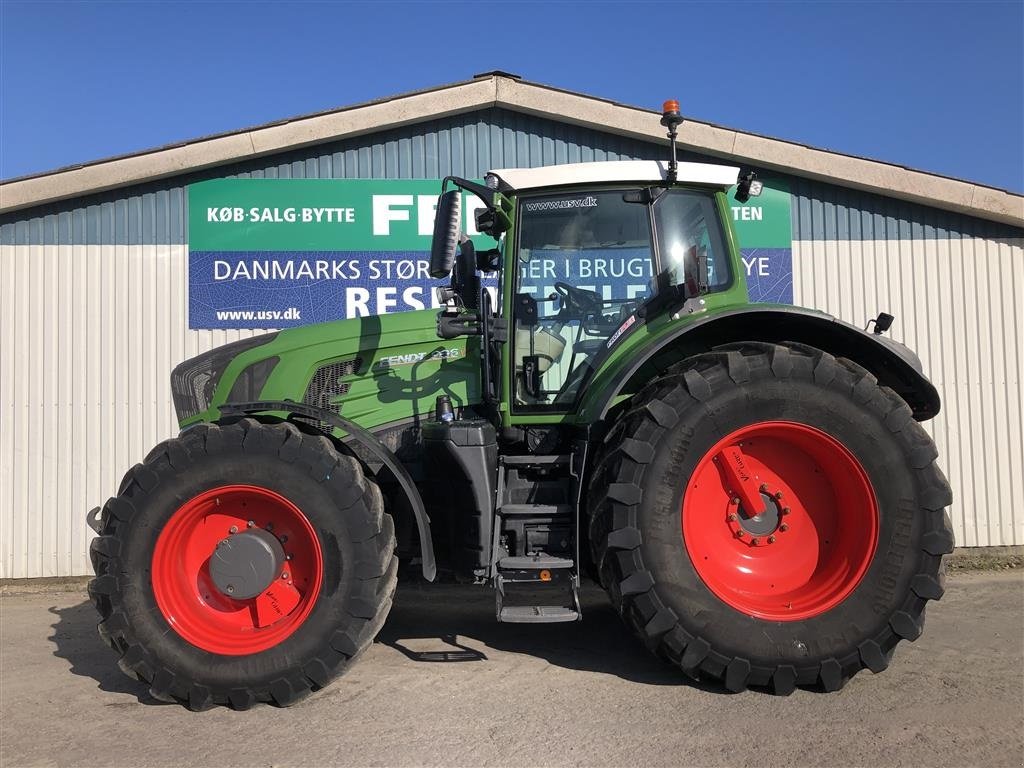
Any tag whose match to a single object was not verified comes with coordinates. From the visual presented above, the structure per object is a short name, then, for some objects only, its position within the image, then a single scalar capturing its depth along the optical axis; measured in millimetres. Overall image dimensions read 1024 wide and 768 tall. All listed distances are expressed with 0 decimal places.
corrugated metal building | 6430
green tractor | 3264
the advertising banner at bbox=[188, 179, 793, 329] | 6617
